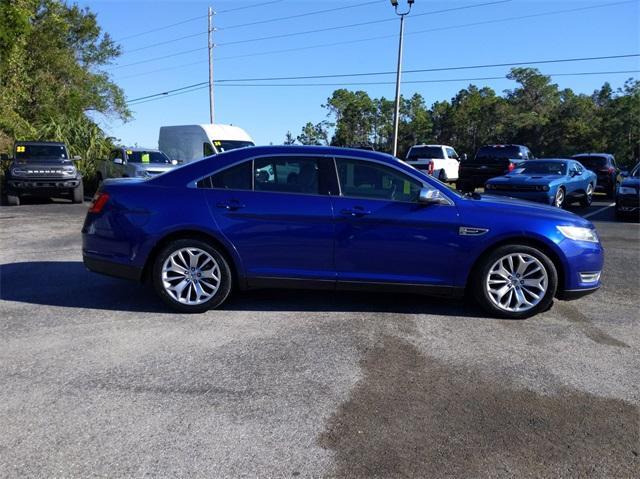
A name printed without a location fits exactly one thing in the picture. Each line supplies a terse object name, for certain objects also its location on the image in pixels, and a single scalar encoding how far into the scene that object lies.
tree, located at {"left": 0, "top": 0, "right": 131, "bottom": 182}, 24.17
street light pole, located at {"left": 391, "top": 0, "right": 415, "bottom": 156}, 27.04
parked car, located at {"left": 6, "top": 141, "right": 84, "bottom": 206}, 15.17
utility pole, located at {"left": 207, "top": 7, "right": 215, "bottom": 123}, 37.75
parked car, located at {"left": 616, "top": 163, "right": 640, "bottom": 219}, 13.15
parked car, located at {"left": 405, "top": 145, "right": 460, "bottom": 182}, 21.44
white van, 20.25
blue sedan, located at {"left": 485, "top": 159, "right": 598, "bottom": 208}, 13.36
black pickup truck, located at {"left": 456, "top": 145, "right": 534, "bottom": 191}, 18.92
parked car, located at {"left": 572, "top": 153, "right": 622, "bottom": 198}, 19.09
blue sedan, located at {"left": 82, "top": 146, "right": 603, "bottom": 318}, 5.04
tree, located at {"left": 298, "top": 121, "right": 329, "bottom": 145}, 72.53
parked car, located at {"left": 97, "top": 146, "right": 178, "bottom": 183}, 16.34
